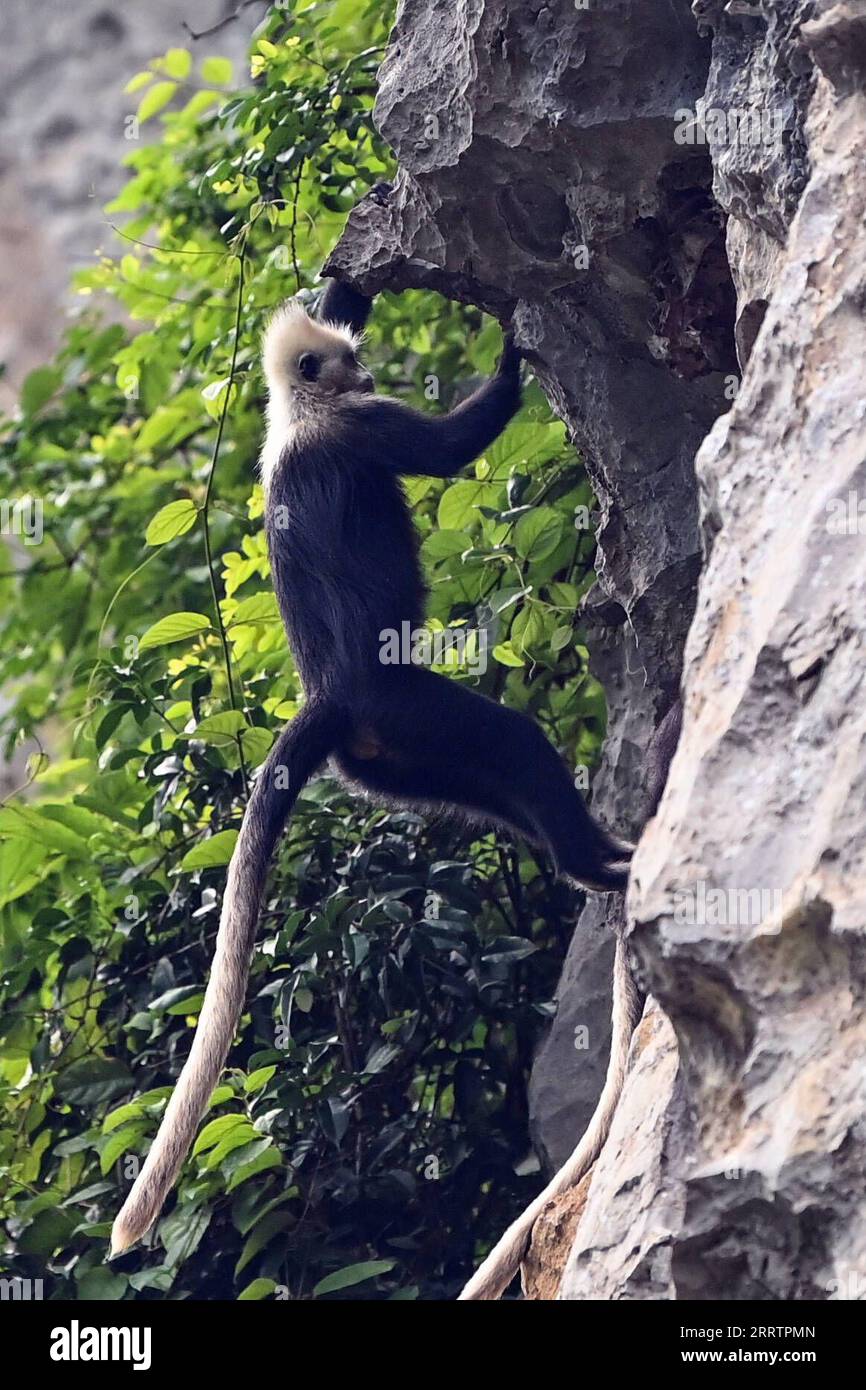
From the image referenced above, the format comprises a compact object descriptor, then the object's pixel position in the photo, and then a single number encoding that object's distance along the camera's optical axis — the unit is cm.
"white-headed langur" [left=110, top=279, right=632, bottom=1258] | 698
